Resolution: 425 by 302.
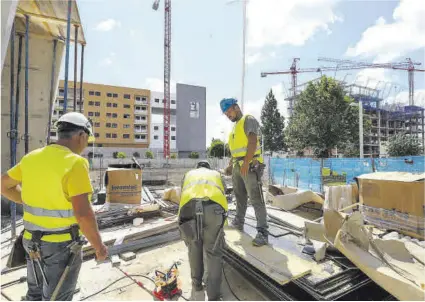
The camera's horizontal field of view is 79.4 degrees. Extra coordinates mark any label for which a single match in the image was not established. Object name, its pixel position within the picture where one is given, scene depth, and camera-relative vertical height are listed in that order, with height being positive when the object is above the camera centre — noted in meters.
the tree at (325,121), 23.88 +3.06
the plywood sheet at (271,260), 2.52 -1.17
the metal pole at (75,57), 4.81 +2.01
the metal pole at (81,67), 5.54 +1.89
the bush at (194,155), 51.88 -0.47
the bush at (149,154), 51.16 -0.28
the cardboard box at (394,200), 3.61 -0.72
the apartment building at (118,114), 52.69 +8.33
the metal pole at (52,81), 5.85 +1.65
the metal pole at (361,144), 12.73 +0.42
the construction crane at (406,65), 58.84 +20.07
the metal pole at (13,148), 4.16 +0.08
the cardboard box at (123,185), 5.84 -0.76
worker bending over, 2.61 -0.75
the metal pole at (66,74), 3.84 +1.32
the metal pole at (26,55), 4.41 +1.72
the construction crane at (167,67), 45.85 +16.17
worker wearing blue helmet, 3.13 -0.05
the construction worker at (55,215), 1.74 -0.44
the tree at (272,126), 42.56 +4.50
